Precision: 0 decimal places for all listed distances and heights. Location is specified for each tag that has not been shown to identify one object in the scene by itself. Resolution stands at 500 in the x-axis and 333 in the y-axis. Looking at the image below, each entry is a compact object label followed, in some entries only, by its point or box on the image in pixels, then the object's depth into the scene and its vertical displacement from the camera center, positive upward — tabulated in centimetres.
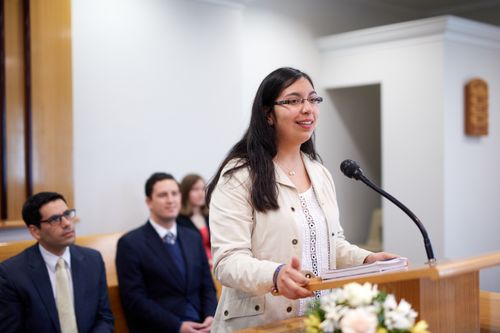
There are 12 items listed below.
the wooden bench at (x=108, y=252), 458 -52
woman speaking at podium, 300 -16
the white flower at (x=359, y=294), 252 -28
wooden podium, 260 -33
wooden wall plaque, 683 +31
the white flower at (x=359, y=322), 246 -32
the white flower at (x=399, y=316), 248 -31
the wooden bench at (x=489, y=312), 295 -44
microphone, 287 -9
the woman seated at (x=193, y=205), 581 -34
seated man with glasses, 392 -52
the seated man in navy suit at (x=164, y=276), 452 -61
